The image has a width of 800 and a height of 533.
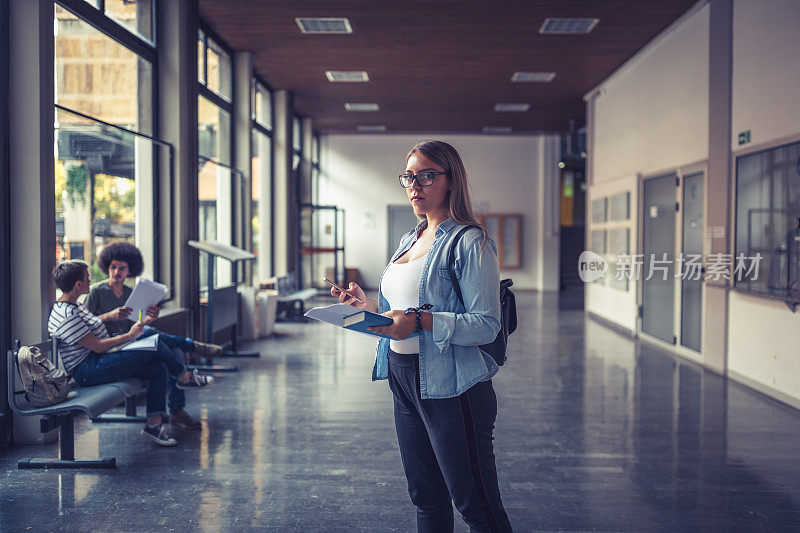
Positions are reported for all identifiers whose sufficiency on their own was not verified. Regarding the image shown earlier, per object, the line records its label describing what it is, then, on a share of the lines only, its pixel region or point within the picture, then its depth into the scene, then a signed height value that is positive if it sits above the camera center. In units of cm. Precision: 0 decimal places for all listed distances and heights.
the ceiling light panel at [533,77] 1017 +260
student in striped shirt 378 -62
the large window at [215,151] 750 +113
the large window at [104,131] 456 +89
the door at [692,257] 692 -10
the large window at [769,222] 512 +21
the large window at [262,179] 1017 +108
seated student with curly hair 434 -33
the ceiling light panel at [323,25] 773 +258
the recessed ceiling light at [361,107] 1297 +270
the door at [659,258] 775 -11
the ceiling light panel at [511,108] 1278 +267
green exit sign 581 +96
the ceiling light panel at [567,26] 761 +254
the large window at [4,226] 382 +12
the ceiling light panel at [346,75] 1021 +263
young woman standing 180 -28
